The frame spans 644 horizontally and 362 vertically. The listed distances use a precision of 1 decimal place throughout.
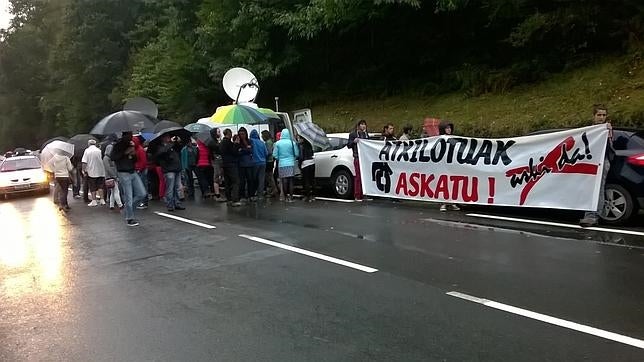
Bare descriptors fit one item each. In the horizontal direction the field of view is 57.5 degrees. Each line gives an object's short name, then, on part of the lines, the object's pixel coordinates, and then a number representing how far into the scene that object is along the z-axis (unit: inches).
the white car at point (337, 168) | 546.3
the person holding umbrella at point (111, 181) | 561.9
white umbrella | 566.3
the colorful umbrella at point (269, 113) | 683.7
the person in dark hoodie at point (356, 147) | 522.0
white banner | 361.7
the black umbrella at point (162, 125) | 645.7
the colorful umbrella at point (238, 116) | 574.8
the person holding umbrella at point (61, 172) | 557.0
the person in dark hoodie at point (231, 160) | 532.7
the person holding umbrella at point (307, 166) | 556.4
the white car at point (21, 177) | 837.2
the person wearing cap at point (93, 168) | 597.3
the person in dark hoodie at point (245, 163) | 534.0
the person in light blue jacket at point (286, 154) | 534.3
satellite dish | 773.7
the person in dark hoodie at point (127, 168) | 441.1
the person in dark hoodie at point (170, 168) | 490.3
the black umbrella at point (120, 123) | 547.8
